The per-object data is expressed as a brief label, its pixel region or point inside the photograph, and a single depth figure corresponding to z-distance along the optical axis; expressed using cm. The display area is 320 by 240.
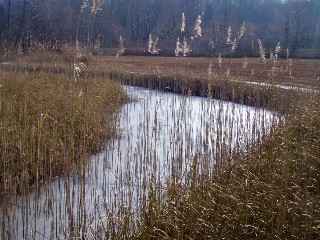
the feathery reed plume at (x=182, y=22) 457
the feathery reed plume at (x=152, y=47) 524
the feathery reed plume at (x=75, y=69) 305
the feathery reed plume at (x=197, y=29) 441
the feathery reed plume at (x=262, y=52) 496
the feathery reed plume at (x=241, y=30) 451
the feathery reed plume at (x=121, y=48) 423
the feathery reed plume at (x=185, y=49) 467
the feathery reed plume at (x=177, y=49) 498
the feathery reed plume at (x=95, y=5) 295
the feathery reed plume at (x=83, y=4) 294
